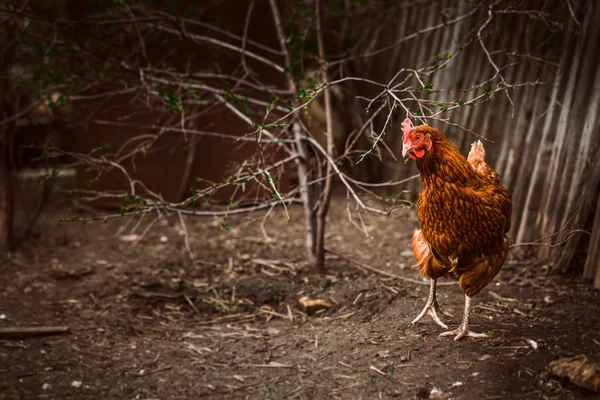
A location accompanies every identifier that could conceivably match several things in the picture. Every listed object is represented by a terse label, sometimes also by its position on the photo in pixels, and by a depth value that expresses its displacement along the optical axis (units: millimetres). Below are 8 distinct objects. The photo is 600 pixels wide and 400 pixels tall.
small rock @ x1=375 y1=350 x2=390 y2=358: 3265
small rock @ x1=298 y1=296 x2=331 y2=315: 4258
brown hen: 3098
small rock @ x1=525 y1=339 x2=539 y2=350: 3129
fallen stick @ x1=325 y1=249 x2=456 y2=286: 4416
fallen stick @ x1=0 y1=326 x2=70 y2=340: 3822
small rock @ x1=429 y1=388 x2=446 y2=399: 2812
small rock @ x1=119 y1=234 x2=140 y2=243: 5908
